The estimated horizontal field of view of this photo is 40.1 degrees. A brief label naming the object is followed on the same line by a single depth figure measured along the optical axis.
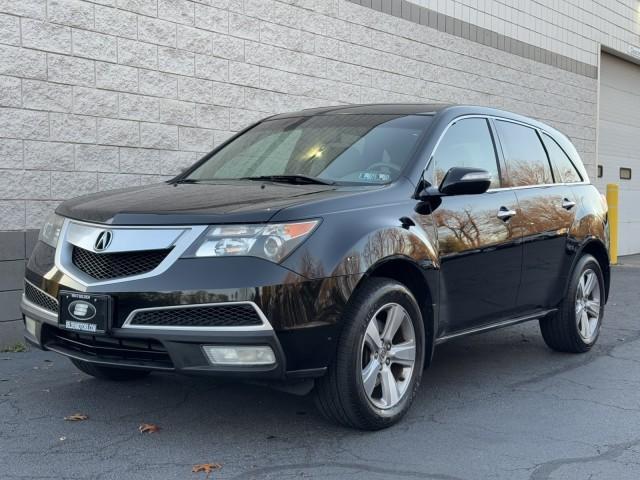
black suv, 4.01
